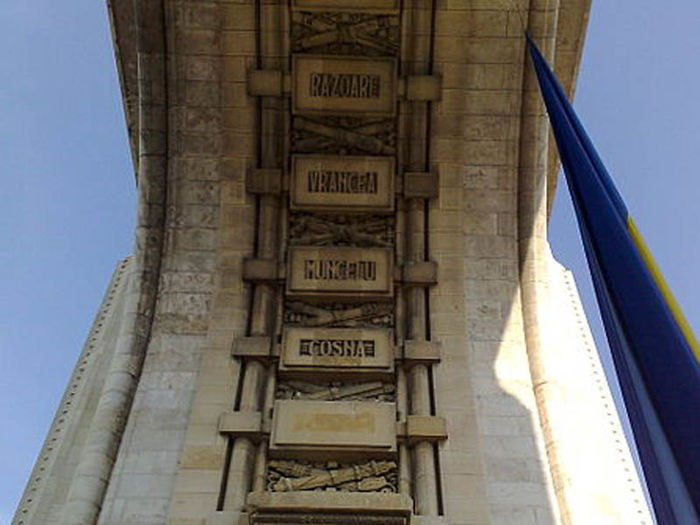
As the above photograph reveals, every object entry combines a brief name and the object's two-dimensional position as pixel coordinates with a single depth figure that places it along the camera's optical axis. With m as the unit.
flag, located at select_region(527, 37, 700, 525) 6.82
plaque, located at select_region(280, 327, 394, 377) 12.65
